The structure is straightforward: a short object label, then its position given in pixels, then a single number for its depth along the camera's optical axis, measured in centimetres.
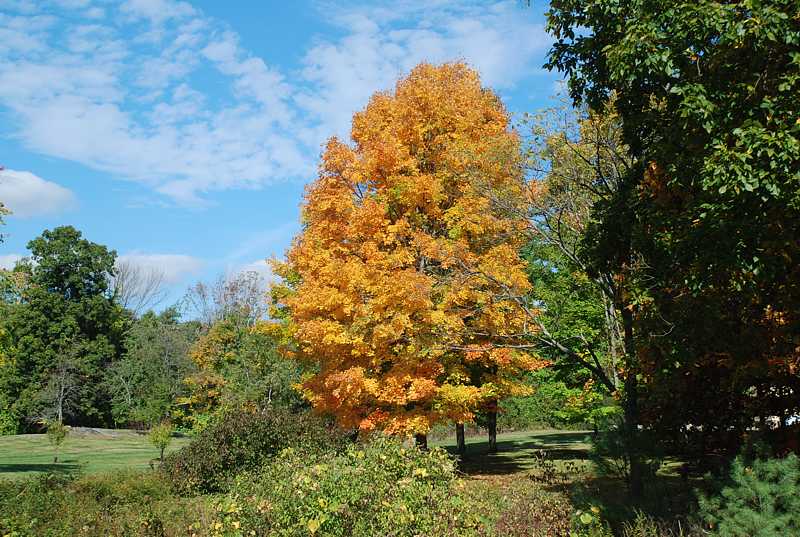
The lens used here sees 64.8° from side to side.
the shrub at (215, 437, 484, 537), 740
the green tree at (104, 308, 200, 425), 4416
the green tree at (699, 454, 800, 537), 720
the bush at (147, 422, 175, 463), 2453
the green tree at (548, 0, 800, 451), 708
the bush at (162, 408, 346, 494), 1570
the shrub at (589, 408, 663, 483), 1163
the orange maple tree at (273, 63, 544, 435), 1509
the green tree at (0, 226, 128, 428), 4825
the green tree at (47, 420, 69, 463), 2632
